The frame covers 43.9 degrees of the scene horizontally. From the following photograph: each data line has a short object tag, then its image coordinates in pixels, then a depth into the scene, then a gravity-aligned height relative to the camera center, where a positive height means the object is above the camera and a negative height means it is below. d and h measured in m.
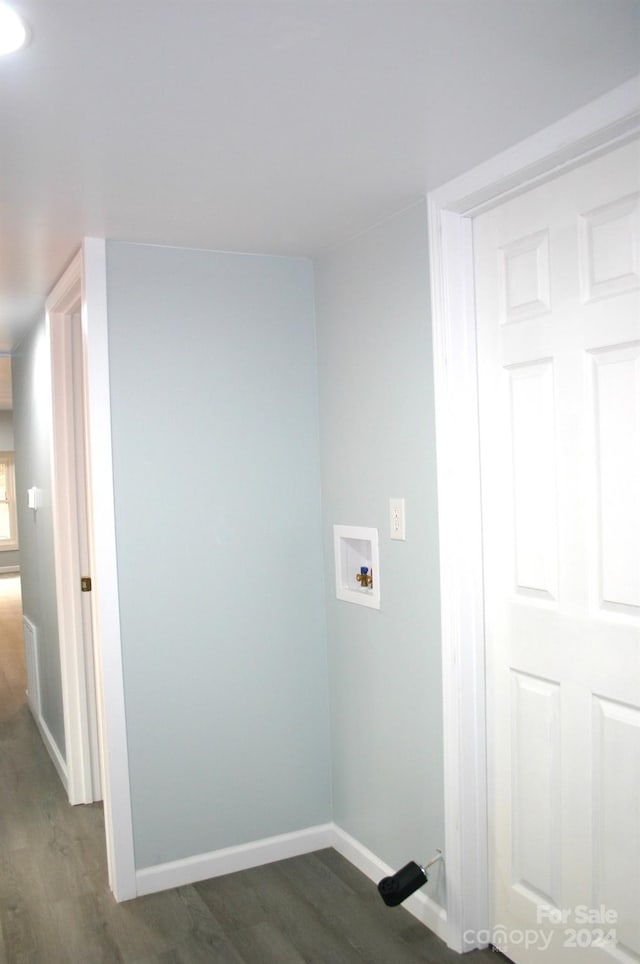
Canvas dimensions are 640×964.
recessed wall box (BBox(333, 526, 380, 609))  2.67 -0.36
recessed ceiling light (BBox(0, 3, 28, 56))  1.34 +0.77
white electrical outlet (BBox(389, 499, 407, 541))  2.50 -0.18
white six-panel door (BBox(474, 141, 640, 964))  1.82 -0.25
